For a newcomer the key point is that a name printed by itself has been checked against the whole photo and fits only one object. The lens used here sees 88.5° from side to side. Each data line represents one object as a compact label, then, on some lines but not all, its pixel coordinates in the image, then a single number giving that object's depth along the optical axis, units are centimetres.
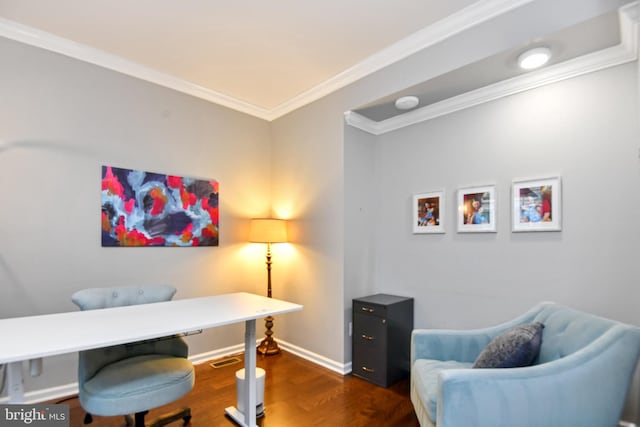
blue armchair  134
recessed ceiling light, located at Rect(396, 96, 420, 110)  277
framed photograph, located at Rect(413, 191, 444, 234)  287
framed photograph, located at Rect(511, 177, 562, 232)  225
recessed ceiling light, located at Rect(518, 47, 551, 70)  206
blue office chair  156
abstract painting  276
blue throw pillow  154
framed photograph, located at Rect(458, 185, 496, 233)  256
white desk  133
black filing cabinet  273
